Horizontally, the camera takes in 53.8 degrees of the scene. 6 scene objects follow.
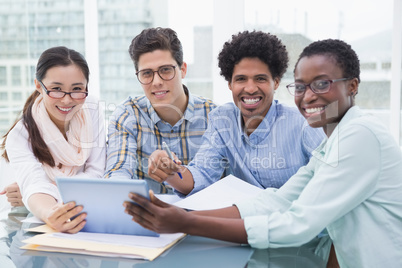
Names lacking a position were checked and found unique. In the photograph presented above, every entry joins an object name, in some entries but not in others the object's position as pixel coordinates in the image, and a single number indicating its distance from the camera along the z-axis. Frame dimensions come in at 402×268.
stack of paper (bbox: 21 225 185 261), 0.93
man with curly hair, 1.53
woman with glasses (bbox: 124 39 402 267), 0.94
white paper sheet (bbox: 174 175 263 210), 1.21
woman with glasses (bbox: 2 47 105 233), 1.53
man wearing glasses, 1.75
